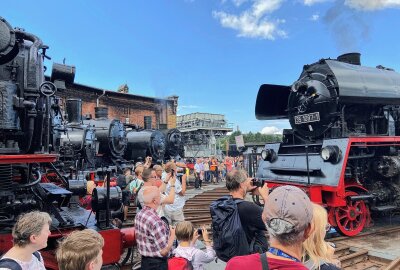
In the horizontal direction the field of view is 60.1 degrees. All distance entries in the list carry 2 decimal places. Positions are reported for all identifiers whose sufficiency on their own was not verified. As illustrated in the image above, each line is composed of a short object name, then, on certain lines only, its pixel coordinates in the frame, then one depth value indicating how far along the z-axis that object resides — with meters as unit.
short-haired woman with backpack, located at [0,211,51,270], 2.28
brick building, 25.32
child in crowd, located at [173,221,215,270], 3.11
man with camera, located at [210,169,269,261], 2.85
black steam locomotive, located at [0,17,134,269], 3.65
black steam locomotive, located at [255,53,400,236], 6.27
